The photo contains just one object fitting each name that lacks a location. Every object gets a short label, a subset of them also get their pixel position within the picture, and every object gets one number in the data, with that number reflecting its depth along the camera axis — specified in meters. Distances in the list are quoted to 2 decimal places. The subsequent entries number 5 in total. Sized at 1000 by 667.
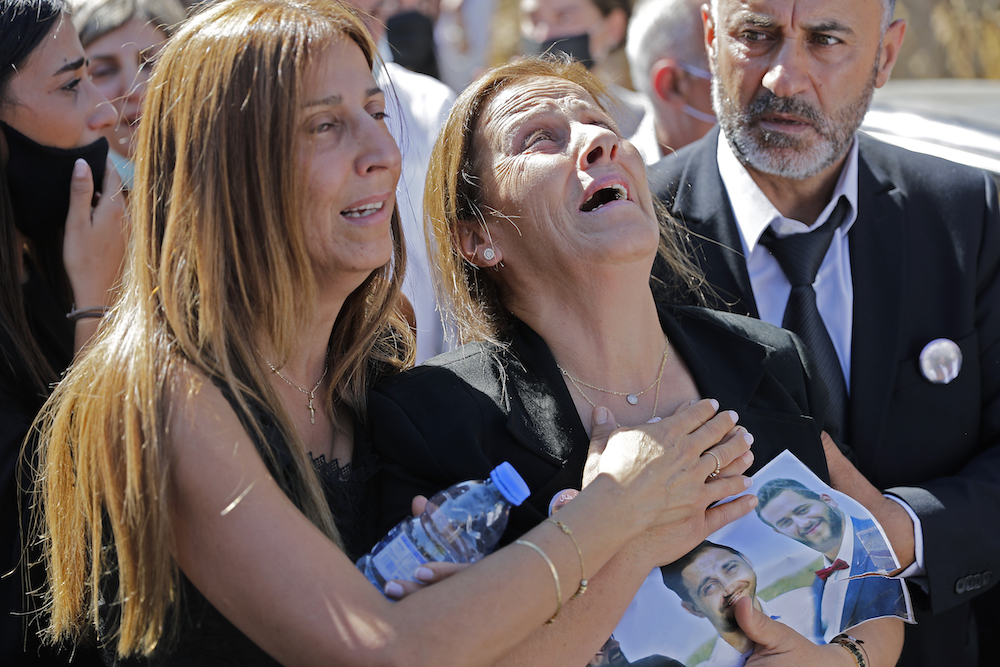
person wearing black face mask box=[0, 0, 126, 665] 2.39
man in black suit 2.60
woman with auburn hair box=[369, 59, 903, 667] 2.08
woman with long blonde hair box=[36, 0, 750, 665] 1.65
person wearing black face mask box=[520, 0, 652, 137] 5.26
